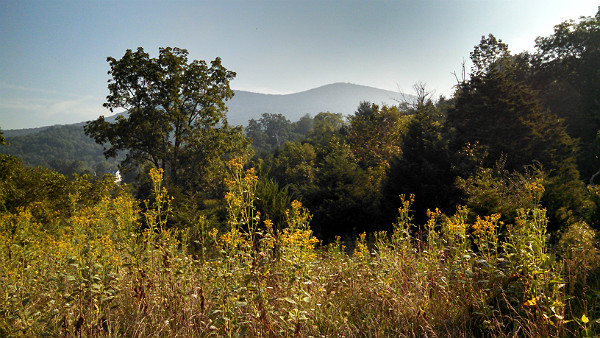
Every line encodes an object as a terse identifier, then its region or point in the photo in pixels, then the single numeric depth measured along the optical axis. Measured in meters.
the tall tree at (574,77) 19.39
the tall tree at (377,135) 19.51
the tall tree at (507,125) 13.96
